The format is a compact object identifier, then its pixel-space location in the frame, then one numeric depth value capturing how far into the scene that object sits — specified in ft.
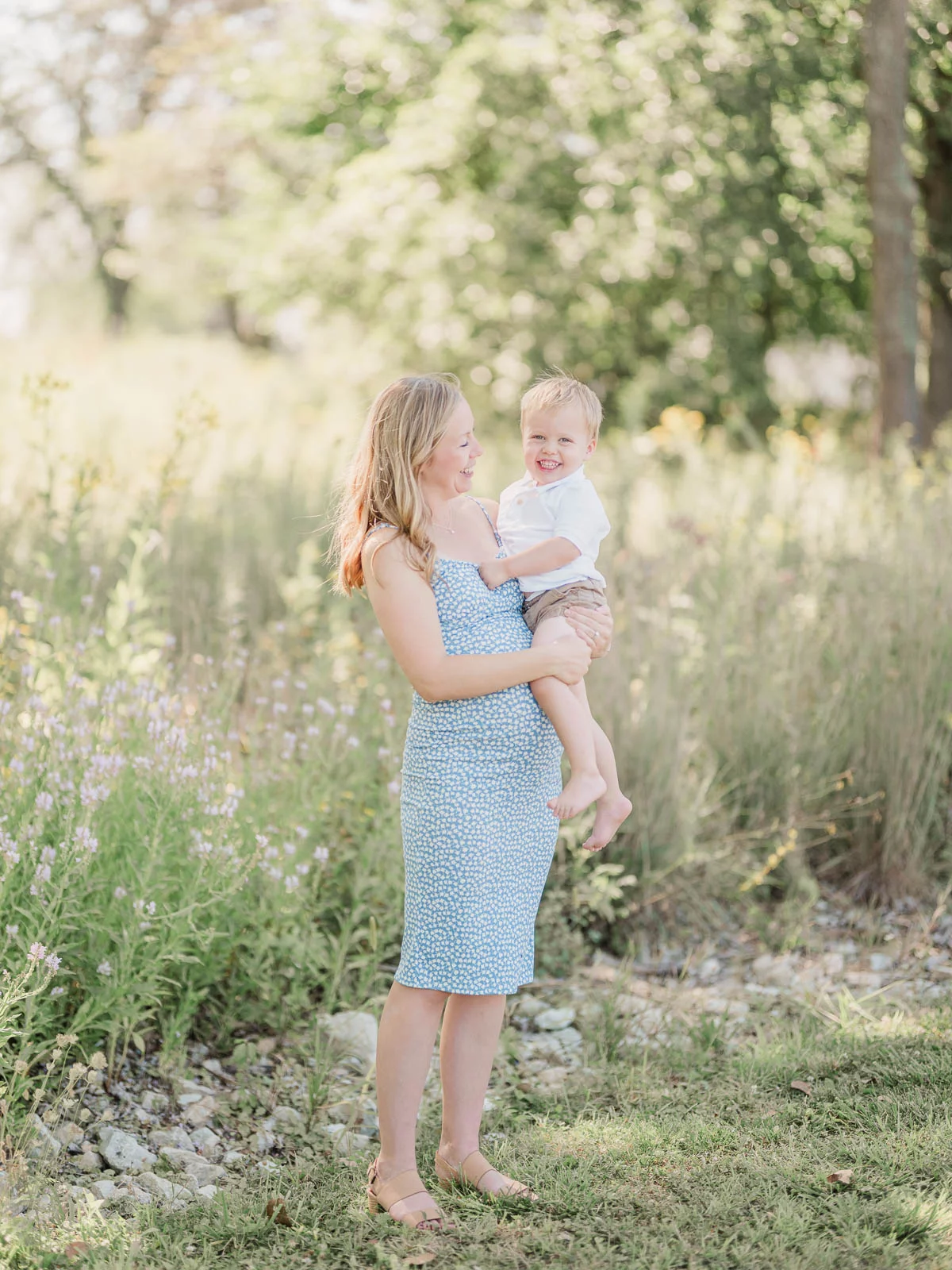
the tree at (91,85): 72.30
